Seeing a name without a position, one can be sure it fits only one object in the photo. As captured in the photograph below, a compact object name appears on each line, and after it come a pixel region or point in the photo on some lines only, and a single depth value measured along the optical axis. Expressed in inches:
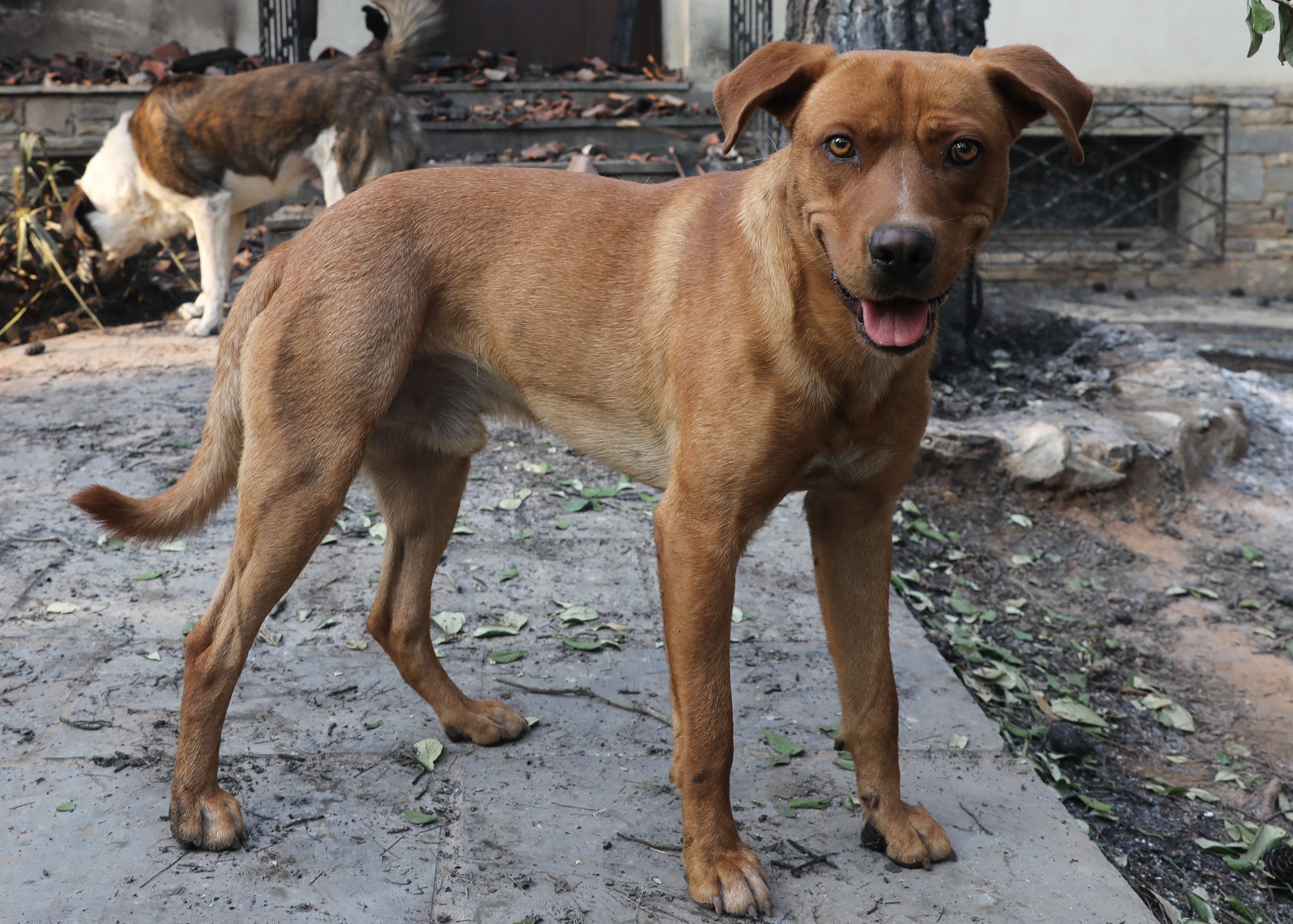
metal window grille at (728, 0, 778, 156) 370.0
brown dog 85.7
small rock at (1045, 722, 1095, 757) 131.0
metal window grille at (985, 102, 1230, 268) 400.2
